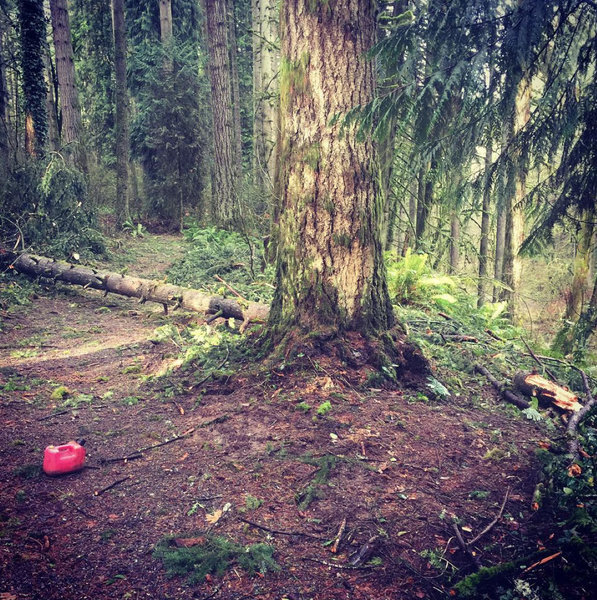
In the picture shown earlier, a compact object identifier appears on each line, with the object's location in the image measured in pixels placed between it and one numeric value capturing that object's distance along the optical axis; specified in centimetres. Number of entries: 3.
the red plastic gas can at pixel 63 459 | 319
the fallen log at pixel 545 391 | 439
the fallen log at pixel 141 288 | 676
